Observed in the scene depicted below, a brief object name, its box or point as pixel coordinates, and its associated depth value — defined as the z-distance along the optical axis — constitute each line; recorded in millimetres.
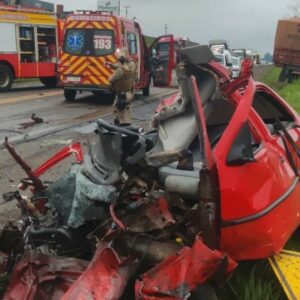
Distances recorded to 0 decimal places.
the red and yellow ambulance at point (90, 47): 10668
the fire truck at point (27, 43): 12739
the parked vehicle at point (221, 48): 18125
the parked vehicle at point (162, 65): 11920
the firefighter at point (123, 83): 7608
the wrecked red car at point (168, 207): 2089
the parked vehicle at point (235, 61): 21662
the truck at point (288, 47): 16863
